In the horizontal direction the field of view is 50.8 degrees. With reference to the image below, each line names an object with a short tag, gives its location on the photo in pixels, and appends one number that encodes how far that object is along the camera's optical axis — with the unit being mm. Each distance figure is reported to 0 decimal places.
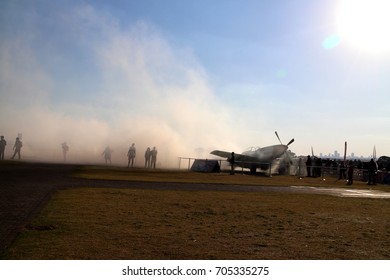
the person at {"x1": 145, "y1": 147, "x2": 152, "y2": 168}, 43625
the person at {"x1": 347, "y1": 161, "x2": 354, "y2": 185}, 29659
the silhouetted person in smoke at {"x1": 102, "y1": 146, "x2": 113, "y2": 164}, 46719
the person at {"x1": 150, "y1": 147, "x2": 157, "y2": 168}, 42875
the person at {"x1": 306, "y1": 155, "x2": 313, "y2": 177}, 38831
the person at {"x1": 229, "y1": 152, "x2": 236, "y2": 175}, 36000
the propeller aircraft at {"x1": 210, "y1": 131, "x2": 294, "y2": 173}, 41888
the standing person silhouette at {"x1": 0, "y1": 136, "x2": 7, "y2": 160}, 38406
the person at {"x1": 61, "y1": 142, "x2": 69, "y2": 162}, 47325
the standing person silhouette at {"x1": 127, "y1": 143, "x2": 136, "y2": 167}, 41500
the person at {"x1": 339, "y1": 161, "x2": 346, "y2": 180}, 36244
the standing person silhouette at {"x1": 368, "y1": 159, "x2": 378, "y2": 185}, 31514
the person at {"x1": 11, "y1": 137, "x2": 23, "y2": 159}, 41156
